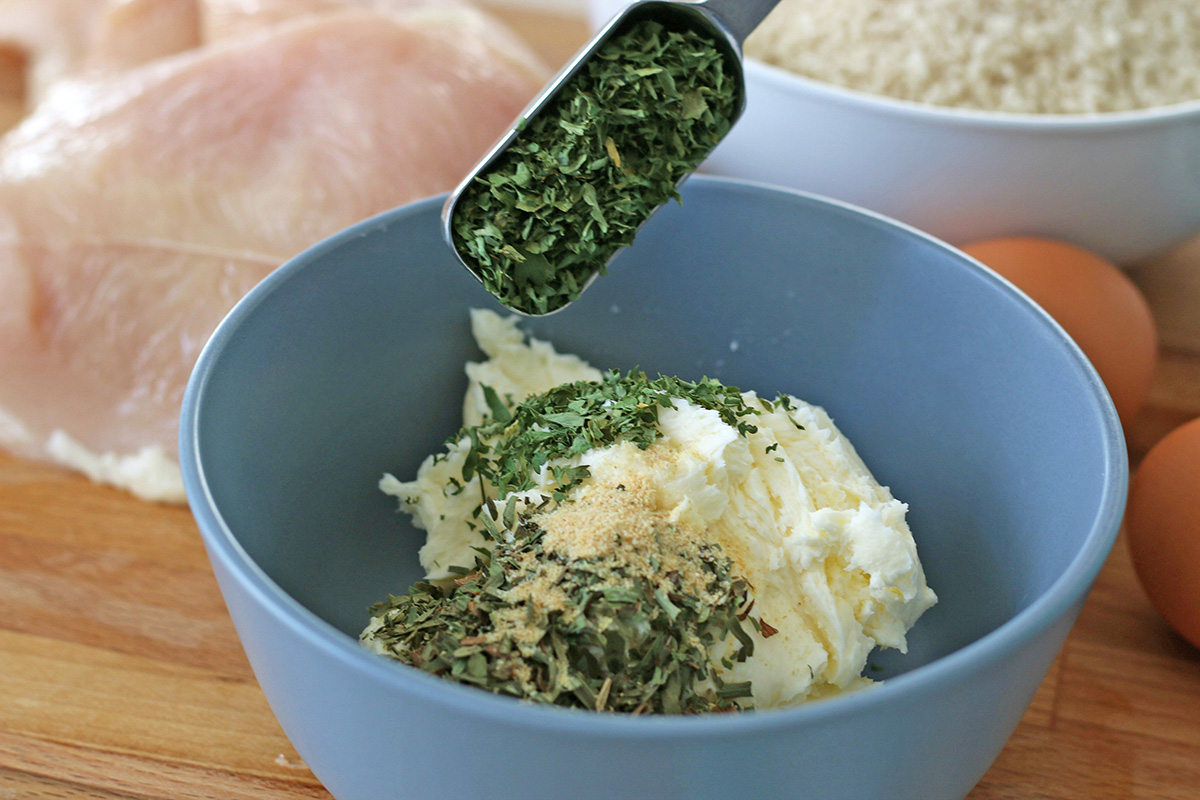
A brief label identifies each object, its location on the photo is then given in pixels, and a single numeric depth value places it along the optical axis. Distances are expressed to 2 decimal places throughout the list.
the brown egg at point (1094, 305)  0.29
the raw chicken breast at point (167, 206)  0.30
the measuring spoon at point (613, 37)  0.25
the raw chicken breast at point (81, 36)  0.35
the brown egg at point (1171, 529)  0.26
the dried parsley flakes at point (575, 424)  0.24
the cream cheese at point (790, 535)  0.24
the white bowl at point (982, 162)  0.29
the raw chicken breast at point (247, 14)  0.35
